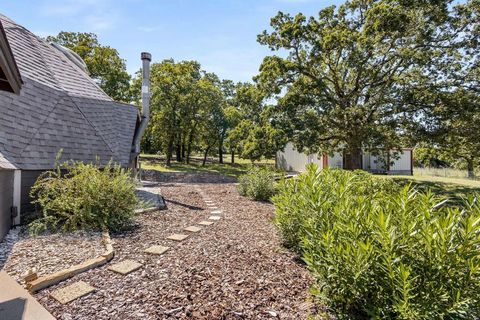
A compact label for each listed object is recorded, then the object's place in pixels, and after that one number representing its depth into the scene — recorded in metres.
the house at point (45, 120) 5.78
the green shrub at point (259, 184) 9.98
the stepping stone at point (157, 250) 4.28
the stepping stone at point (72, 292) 2.85
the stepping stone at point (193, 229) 5.63
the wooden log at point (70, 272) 3.04
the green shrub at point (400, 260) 2.00
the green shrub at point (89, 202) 5.38
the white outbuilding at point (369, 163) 24.92
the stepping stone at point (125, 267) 3.55
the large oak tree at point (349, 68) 13.00
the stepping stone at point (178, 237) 5.01
